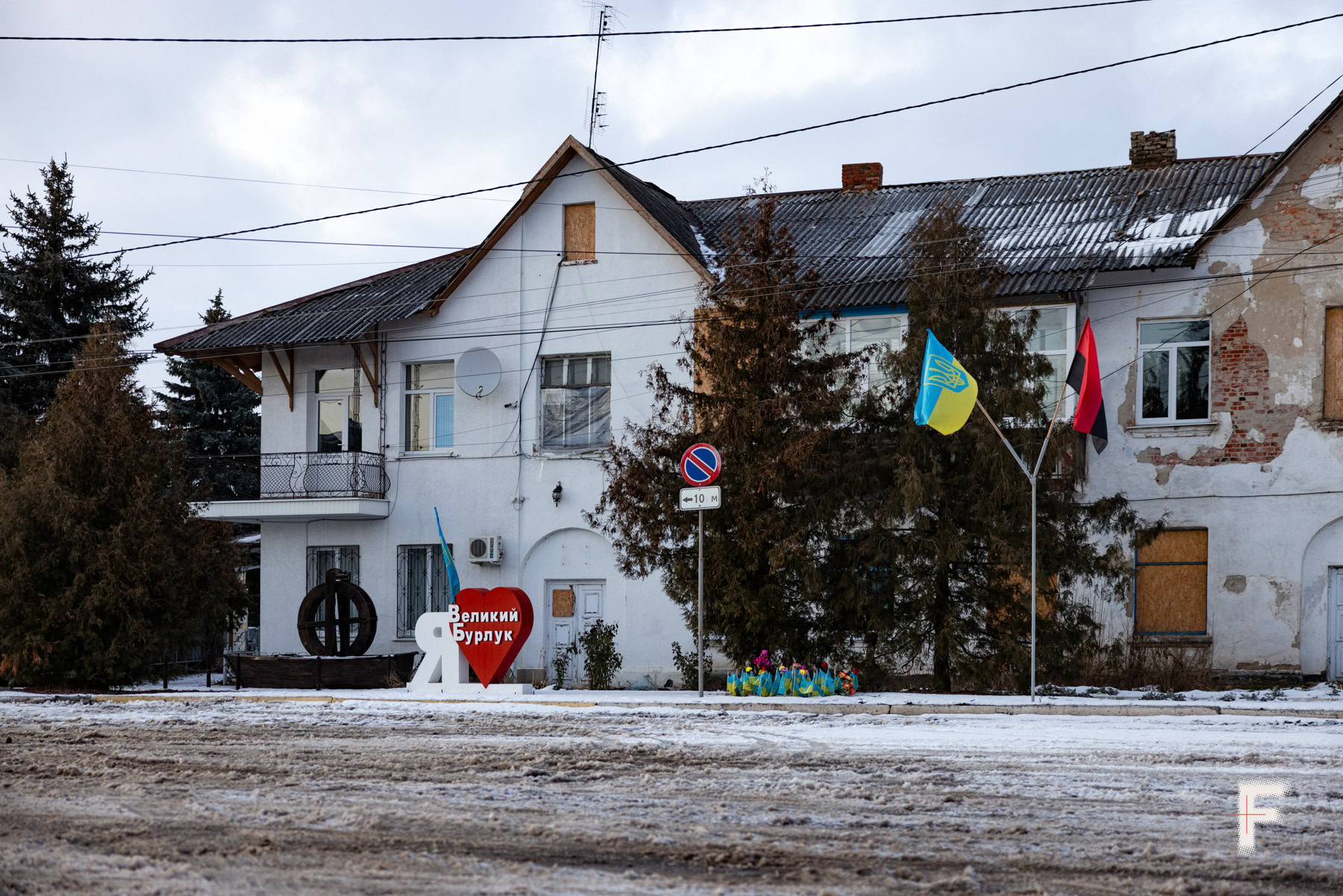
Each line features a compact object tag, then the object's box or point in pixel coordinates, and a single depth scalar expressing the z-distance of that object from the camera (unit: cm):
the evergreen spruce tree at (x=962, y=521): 1853
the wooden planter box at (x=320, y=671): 2228
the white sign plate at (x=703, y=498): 1744
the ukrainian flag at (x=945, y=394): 1786
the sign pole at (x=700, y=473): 1766
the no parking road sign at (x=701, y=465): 1789
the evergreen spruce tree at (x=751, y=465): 1902
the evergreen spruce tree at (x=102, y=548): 2141
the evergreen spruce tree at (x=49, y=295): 3862
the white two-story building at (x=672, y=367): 2248
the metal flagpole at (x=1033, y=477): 1756
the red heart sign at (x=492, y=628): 1892
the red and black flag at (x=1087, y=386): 1858
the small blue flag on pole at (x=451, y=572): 2167
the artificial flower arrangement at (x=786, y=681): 1814
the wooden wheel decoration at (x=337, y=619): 2612
